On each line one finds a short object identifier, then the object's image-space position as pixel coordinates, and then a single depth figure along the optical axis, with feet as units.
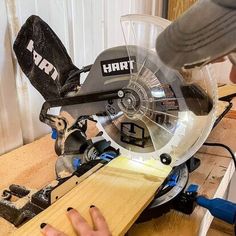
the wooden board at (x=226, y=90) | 4.36
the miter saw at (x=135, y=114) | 2.05
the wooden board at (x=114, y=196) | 1.84
